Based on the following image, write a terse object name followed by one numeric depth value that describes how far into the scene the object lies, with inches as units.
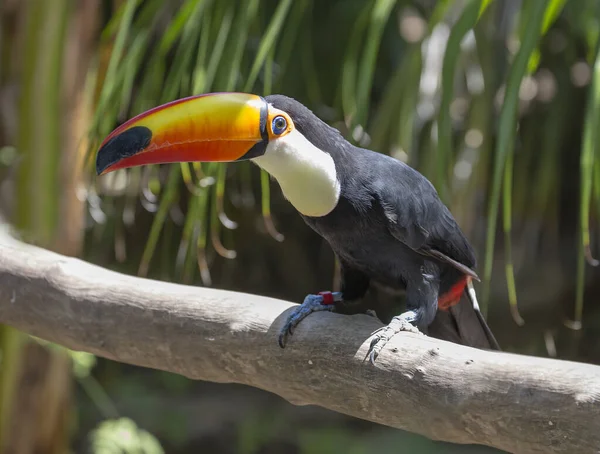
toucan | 134.8
